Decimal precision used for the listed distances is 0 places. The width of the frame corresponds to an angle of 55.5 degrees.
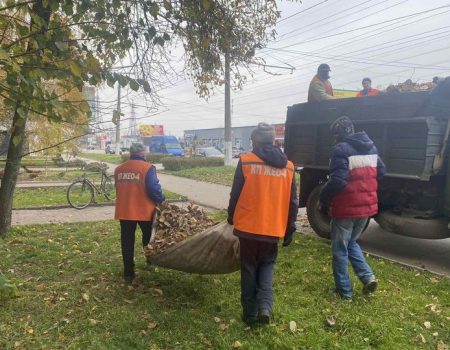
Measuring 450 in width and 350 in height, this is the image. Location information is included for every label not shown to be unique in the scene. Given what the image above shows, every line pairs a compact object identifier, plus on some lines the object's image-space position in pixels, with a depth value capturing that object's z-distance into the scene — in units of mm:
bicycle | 10789
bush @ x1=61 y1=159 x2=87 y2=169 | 22908
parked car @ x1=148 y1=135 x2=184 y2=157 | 42125
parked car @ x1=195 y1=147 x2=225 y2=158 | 33969
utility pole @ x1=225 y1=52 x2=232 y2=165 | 22016
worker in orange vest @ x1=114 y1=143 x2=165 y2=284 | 4777
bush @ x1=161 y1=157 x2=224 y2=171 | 23438
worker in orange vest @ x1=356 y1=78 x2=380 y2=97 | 7708
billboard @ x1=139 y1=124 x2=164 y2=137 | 61984
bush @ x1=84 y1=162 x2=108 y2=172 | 12602
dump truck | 5574
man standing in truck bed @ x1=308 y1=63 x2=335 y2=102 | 7223
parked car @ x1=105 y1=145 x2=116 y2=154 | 58150
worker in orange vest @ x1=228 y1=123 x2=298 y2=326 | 3662
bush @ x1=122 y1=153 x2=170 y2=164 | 31466
